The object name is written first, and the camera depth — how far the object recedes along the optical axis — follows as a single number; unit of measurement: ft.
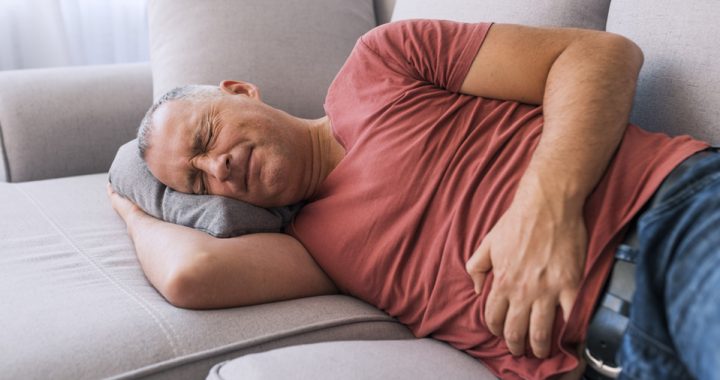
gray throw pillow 4.50
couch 3.50
